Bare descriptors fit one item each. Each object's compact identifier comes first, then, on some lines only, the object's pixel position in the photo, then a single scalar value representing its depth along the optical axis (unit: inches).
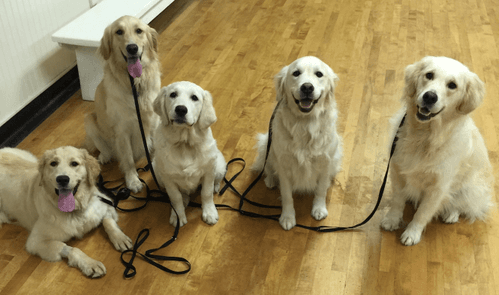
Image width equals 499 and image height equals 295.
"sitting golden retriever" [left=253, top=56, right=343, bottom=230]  84.4
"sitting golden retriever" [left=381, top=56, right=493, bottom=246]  77.9
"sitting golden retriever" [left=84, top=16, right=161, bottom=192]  102.4
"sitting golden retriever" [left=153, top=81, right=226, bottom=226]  86.6
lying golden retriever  86.7
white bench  131.3
